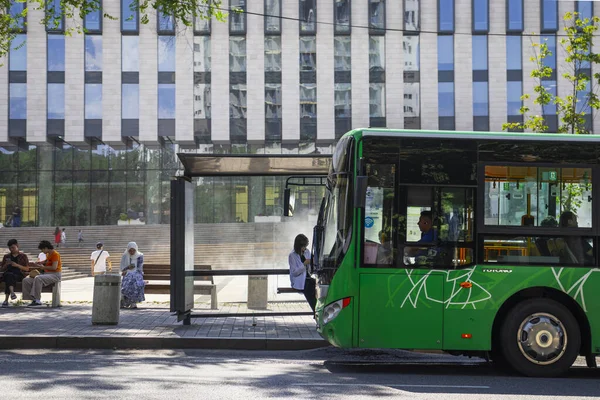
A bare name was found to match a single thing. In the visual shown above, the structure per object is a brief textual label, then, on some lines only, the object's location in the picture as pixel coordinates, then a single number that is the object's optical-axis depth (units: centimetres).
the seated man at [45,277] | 1756
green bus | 913
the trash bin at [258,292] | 1662
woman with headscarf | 1752
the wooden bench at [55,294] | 1745
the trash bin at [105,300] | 1354
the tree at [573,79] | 2150
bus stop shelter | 1338
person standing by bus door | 1418
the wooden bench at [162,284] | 1725
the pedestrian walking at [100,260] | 2580
